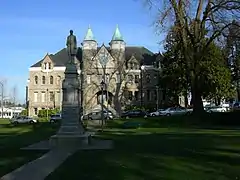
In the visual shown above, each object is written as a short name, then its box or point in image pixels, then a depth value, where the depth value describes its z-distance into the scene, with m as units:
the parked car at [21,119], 46.54
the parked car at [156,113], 50.35
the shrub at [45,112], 59.82
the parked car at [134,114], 51.65
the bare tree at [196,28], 30.25
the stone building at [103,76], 61.99
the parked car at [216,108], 51.48
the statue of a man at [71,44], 17.23
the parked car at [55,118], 44.68
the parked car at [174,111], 48.69
